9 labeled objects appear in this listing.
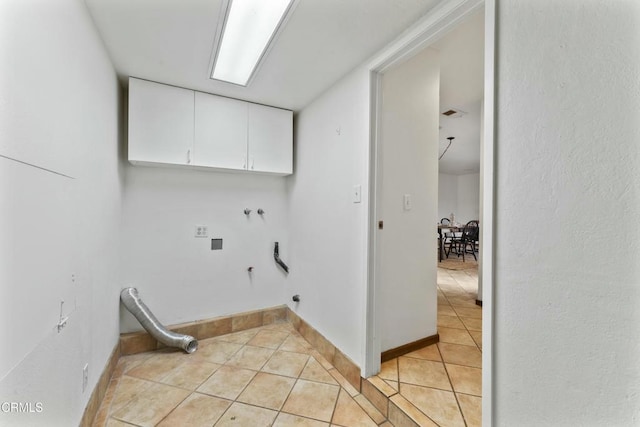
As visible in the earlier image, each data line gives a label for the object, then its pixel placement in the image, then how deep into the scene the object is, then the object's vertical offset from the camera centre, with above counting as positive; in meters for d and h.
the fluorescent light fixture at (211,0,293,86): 1.31 +1.03
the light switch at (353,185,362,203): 1.75 +0.12
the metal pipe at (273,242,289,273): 2.83 -0.53
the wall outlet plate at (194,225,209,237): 2.46 -0.20
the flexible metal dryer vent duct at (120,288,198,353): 2.09 -0.92
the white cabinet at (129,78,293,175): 2.02 +0.69
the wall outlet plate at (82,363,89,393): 1.31 -0.86
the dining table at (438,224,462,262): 5.35 -0.64
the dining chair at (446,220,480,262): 5.88 -0.62
